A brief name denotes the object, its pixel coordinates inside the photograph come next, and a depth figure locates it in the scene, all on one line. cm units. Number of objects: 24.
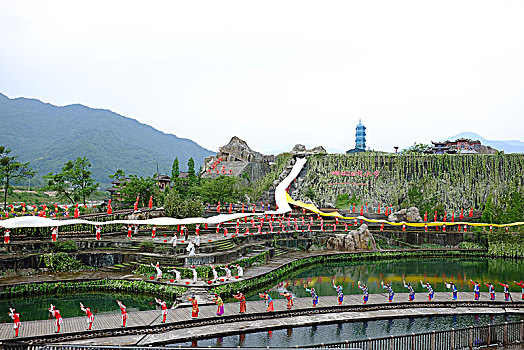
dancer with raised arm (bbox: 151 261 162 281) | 2328
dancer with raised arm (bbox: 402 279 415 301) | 2092
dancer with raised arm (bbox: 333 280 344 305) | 2004
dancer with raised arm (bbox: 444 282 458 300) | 2108
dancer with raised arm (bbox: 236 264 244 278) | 2436
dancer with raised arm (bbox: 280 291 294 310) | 1930
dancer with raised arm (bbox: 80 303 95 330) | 1610
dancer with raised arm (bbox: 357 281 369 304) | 2026
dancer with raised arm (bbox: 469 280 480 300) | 2129
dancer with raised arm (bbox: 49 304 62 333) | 1574
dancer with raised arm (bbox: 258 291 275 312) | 1877
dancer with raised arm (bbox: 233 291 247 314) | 1826
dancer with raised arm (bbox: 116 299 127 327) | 1643
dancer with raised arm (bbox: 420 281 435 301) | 2118
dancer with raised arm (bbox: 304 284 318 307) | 1966
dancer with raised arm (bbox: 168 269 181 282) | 2277
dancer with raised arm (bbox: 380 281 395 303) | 2066
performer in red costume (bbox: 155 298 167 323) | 1710
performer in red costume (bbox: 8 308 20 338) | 1535
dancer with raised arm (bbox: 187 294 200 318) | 1750
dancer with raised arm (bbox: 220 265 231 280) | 2352
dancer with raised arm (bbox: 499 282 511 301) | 2144
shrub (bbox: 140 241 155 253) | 2683
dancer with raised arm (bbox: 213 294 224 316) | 1795
